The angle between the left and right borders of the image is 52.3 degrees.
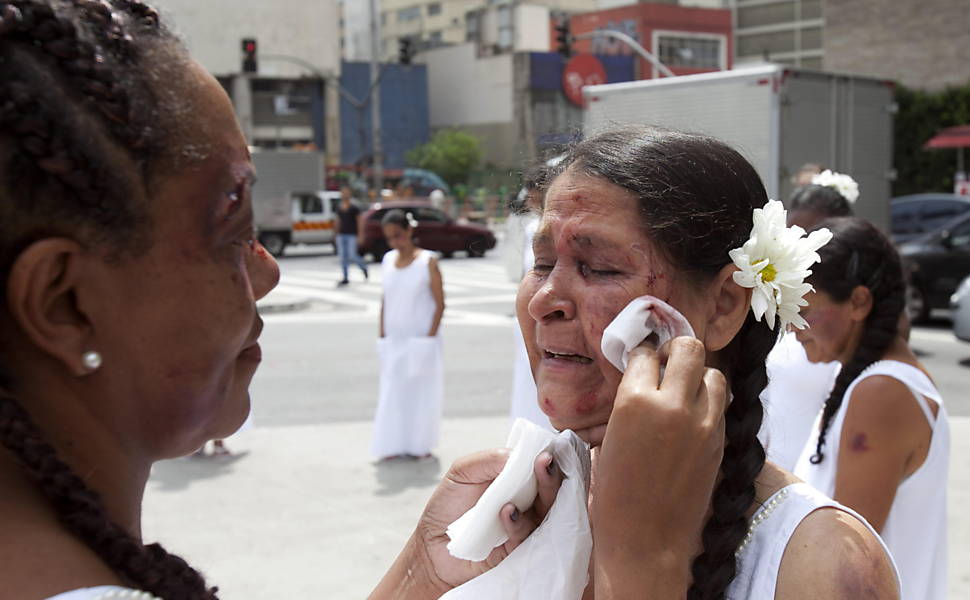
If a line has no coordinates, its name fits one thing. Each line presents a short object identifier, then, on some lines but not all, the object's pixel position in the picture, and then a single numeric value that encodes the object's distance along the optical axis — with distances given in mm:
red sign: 51031
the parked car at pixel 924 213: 15664
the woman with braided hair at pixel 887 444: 2723
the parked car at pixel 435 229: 24859
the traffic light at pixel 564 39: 27406
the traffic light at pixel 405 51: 29938
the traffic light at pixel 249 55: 26892
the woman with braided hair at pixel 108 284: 1018
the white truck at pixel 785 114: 11672
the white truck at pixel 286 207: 27172
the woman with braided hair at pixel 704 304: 1652
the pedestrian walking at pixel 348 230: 20094
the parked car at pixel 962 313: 10773
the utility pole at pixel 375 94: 34469
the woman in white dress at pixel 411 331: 7477
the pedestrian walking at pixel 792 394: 3254
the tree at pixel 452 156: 49688
